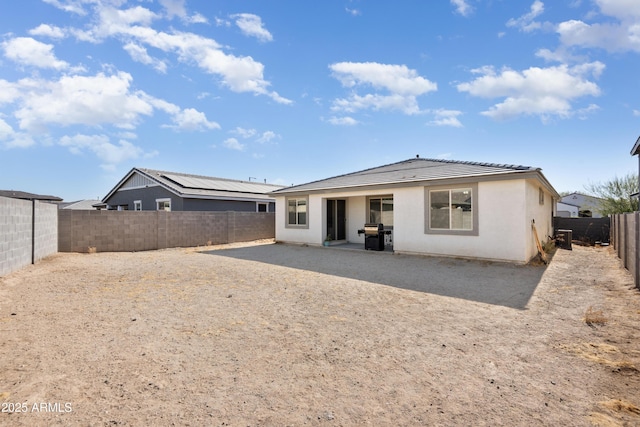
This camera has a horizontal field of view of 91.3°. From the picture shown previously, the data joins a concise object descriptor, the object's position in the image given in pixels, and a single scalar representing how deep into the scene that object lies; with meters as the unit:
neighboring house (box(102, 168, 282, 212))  18.69
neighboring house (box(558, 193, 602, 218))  41.62
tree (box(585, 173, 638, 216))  19.91
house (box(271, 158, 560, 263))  9.35
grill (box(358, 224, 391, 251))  12.46
